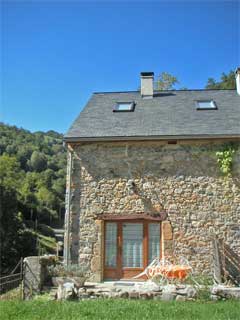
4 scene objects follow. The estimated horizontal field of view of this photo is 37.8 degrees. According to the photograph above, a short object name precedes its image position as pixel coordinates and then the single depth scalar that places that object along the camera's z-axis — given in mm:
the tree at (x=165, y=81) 25188
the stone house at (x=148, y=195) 10344
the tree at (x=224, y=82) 25766
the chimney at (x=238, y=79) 14031
